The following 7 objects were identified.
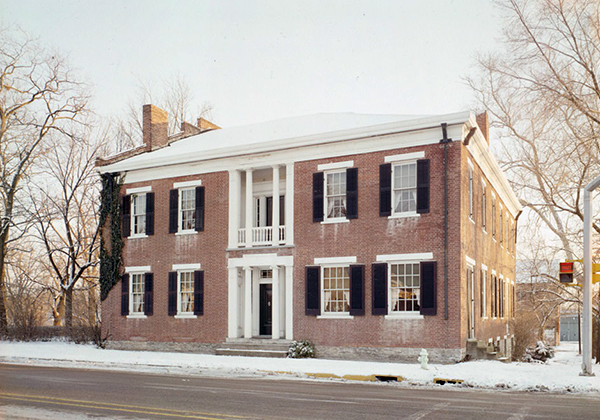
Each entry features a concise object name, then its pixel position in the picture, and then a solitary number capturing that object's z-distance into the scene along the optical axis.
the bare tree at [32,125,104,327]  38.09
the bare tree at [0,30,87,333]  35.44
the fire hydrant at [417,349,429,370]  18.73
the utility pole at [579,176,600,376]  16.62
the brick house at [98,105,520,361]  21.62
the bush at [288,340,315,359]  22.91
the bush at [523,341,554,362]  36.88
